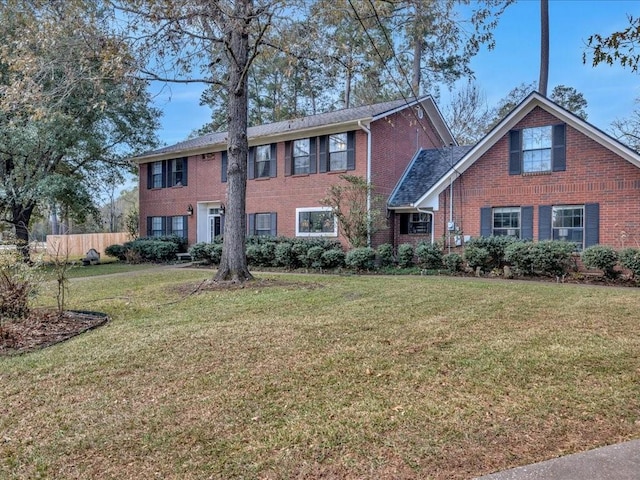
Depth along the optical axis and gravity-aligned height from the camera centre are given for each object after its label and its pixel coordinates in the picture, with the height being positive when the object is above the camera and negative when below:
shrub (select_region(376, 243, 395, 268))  14.08 -0.63
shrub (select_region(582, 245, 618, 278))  10.59 -0.60
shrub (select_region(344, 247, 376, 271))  13.41 -0.69
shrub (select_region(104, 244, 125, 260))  20.98 -0.70
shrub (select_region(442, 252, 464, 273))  12.74 -0.79
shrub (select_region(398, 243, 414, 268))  13.97 -0.63
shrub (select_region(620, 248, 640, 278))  10.15 -0.60
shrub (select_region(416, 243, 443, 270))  13.29 -0.61
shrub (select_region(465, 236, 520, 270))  12.36 -0.45
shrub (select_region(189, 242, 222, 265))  16.93 -0.64
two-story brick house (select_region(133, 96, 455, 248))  15.86 +2.93
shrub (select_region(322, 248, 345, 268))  14.00 -0.69
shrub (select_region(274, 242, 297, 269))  14.96 -0.66
